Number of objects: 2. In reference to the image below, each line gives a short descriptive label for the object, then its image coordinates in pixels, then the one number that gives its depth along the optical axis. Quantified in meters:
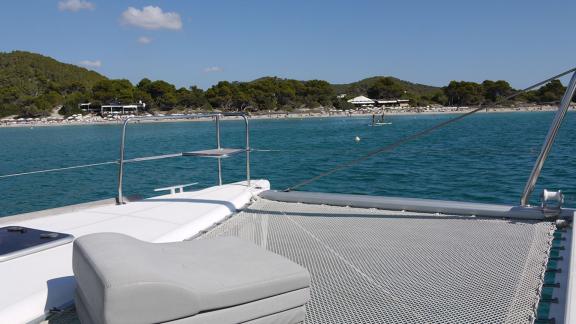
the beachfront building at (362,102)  113.43
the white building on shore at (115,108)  87.69
